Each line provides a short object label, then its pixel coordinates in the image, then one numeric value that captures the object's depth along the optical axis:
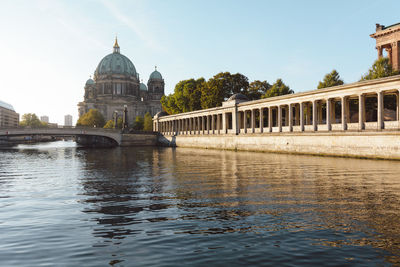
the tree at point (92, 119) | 147.00
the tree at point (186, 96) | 92.88
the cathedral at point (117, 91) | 172.88
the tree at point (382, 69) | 52.05
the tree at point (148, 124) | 125.38
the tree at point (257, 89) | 79.94
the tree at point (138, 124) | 137.84
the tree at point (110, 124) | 141.38
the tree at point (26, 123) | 198.55
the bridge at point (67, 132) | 76.94
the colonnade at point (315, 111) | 38.47
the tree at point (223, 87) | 80.31
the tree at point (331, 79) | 58.44
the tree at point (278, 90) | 67.12
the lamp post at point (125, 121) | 96.25
